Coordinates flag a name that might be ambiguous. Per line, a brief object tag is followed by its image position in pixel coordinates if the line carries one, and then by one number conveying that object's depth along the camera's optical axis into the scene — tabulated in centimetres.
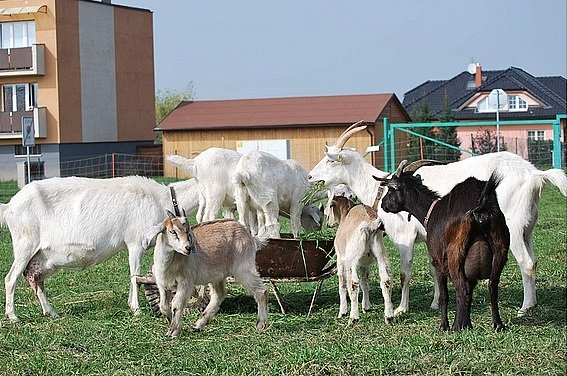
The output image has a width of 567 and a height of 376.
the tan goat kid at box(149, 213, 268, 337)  850
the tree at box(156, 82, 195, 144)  6581
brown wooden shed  3934
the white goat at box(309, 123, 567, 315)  956
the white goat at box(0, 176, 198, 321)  1003
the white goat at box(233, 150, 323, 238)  1080
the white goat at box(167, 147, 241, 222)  1122
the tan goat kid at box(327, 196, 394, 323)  910
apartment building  4259
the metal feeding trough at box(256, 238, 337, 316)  972
